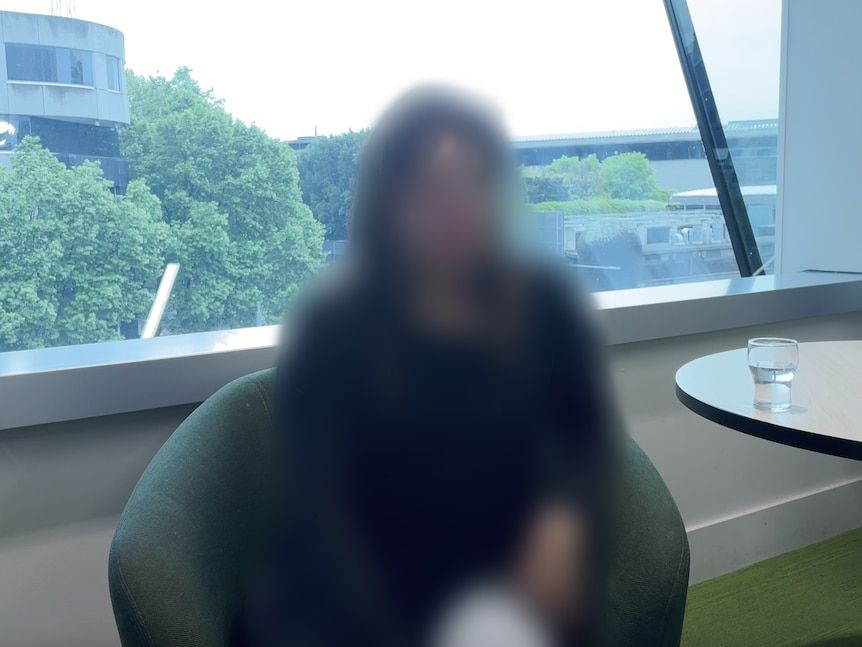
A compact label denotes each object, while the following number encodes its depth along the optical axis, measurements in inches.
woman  42.5
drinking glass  51.5
